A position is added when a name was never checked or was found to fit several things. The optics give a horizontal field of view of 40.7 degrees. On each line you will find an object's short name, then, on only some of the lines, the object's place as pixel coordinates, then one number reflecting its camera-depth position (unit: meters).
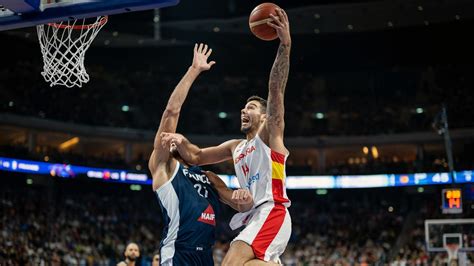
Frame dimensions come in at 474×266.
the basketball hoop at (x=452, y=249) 15.99
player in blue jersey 4.91
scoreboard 16.80
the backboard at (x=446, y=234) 16.16
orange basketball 5.37
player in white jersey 4.97
